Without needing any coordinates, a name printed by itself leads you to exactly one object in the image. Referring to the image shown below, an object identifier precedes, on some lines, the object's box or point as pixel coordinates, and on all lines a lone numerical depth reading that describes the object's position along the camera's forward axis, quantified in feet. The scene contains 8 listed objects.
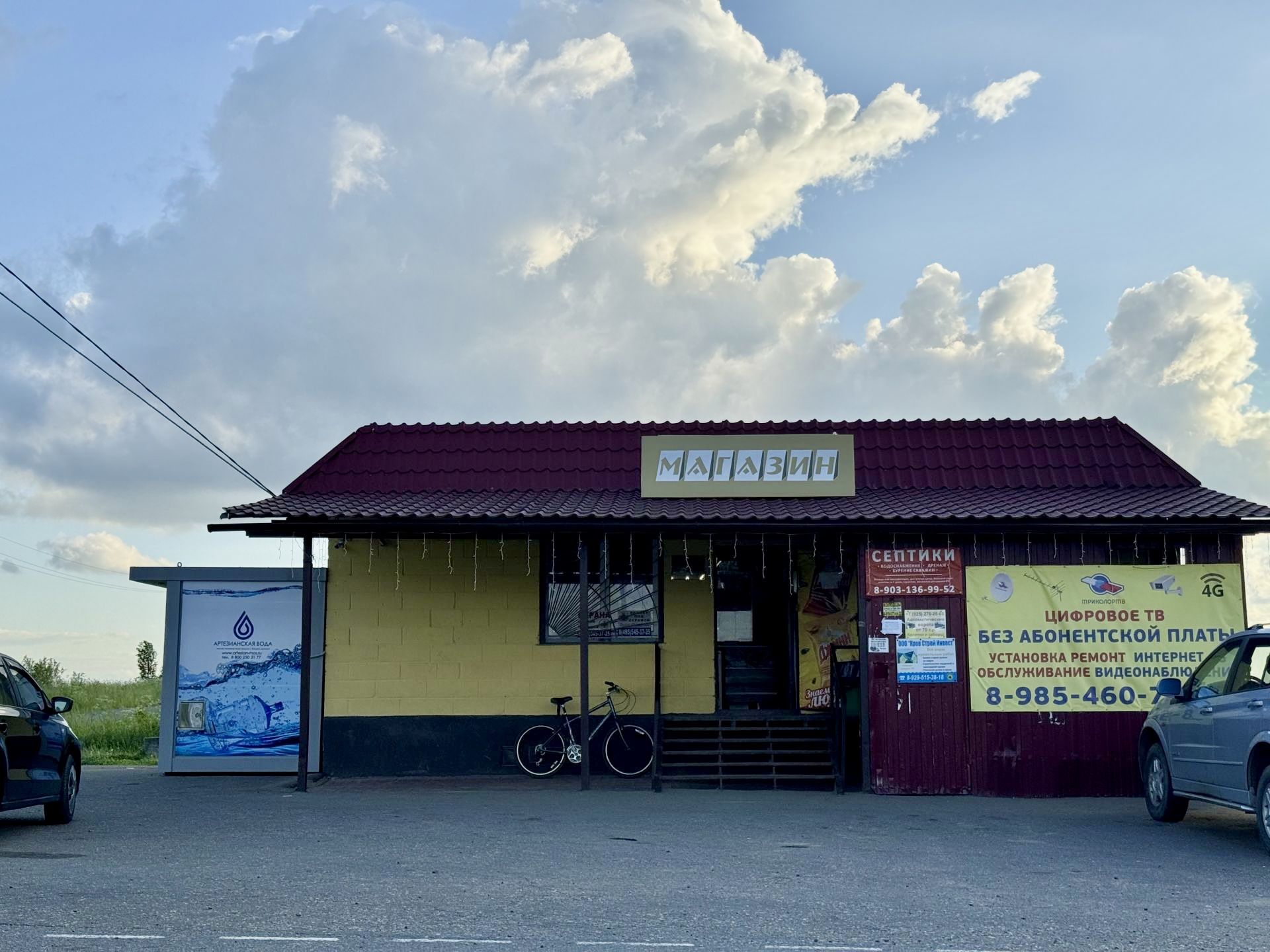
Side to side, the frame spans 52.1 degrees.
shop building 47.37
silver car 33.17
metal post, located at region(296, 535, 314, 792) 48.16
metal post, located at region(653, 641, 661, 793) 48.98
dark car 34.40
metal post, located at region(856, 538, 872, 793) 47.57
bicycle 52.95
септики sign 48.08
